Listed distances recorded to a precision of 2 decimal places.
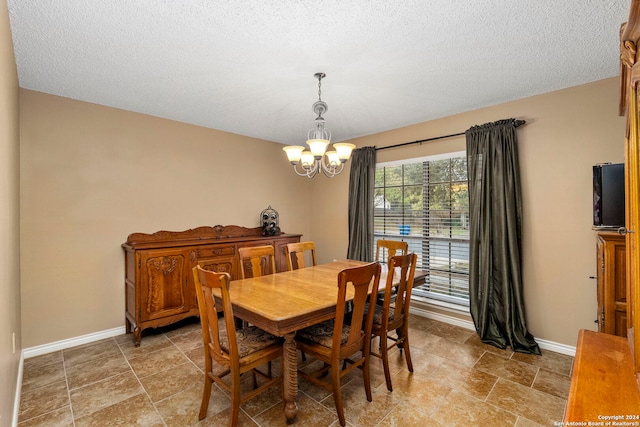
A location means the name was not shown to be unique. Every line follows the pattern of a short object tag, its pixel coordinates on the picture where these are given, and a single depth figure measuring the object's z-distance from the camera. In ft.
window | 11.98
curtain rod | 9.90
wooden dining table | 5.84
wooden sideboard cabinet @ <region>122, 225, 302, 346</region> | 10.09
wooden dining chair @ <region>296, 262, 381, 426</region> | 6.12
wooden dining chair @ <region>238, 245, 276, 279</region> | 9.27
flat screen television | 7.12
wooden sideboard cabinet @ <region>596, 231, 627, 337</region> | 6.23
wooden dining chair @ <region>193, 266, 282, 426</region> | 5.70
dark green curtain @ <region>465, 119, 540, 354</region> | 9.84
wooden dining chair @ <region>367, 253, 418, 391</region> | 7.23
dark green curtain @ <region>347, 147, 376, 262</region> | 13.97
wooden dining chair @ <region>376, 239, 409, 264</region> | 10.40
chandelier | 7.79
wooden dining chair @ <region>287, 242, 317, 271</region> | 10.62
